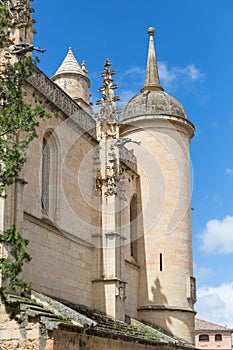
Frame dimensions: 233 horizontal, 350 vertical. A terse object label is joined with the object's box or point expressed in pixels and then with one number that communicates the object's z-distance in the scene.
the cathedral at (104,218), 16.77
